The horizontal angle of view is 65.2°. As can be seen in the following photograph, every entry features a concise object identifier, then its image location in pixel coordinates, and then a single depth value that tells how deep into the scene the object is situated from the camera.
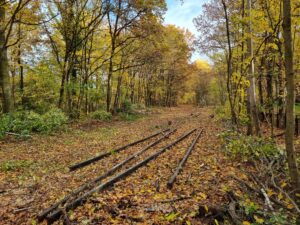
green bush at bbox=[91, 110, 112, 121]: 16.44
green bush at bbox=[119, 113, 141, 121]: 18.24
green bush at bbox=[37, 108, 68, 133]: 10.68
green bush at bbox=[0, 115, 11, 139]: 9.29
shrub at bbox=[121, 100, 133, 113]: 20.38
